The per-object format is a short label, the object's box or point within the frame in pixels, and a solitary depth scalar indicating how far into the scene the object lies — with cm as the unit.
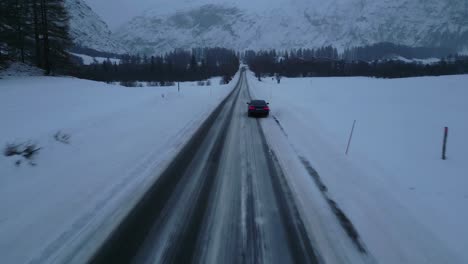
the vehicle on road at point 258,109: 1903
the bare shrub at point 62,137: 985
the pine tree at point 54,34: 3114
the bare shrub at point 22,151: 796
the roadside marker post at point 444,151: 954
